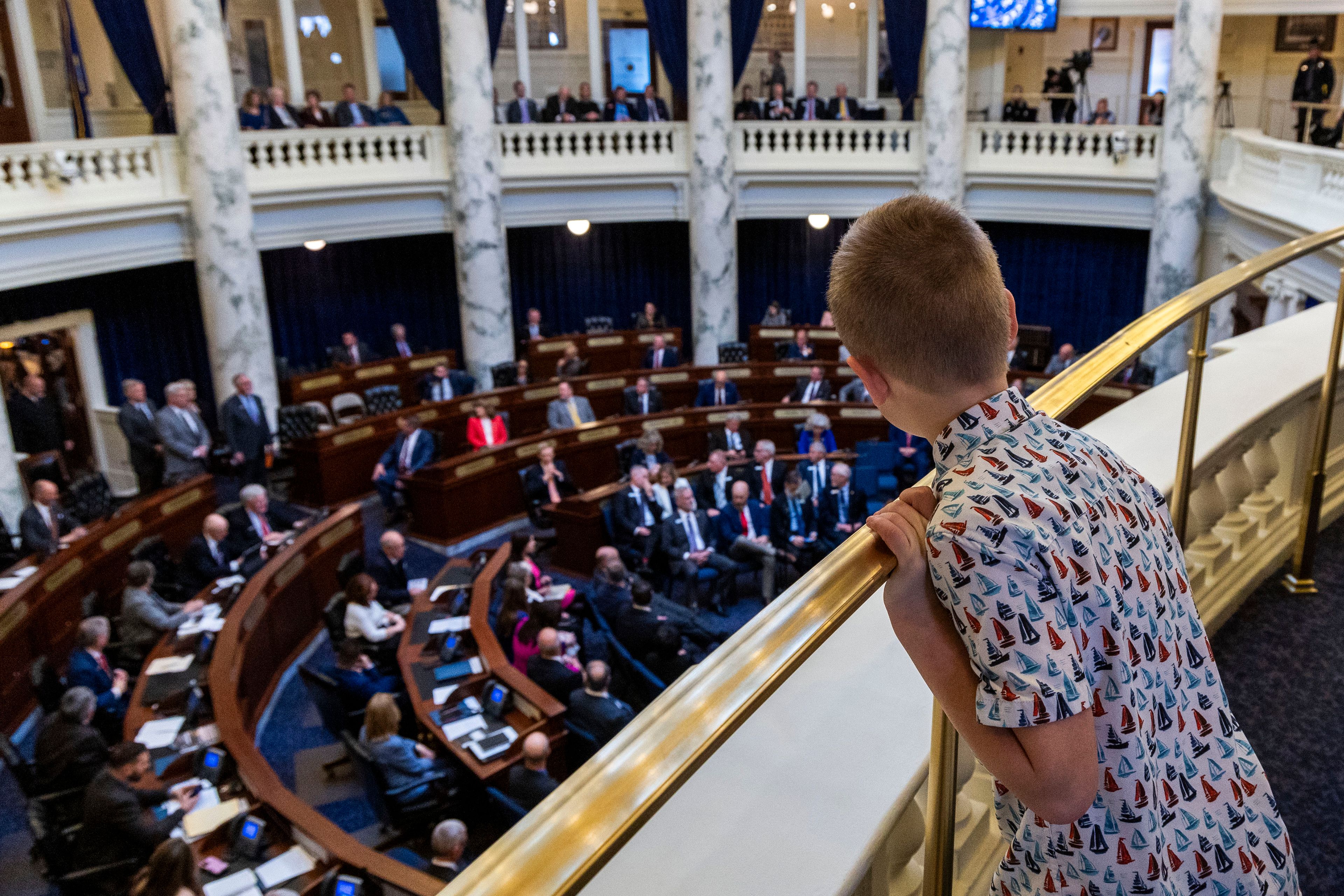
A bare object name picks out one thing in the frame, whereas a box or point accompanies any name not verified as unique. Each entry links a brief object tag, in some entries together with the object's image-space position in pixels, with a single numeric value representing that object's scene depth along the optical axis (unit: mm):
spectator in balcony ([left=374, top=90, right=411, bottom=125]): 14844
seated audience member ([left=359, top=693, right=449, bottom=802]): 5941
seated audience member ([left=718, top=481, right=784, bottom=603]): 9438
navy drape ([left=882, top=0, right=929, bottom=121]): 15633
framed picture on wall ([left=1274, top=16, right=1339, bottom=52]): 16938
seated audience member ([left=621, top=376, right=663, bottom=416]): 12414
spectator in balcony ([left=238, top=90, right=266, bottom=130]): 13461
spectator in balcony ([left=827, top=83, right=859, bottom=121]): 16109
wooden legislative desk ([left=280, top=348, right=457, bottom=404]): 13422
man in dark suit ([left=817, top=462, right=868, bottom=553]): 9539
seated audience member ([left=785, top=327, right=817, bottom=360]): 14180
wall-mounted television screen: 15469
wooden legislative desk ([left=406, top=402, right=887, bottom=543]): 10688
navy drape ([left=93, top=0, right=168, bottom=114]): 12031
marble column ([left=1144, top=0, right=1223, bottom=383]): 13461
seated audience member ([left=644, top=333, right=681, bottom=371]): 14234
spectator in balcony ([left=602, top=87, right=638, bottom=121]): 15719
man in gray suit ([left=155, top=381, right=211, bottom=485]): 10438
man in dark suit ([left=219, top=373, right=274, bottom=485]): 11031
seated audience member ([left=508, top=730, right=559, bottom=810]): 5719
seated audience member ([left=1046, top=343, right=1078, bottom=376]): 11867
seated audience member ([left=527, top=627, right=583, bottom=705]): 6906
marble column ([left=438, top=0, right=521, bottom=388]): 14016
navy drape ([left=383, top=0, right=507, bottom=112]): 14070
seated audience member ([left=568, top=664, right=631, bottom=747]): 6371
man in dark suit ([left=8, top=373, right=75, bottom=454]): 12008
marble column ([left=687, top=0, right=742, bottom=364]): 14945
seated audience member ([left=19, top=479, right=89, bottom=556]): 8398
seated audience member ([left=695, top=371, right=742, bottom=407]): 12516
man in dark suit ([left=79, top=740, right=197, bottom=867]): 5293
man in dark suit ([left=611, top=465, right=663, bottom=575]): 9500
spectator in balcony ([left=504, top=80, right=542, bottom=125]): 15391
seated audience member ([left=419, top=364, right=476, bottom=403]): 13008
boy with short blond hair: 1031
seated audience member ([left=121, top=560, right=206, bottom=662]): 7543
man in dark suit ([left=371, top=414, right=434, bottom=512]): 11234
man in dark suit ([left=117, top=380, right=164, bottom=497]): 10672
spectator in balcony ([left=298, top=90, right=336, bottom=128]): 14148
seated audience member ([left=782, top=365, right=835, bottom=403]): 12508
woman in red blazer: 11562
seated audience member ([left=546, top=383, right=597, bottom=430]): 12047
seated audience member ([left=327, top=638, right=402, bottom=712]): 6973
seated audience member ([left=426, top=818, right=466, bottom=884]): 5145
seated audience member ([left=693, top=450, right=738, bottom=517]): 10016
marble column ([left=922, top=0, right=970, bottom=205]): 14609
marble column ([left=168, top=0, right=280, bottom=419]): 11844
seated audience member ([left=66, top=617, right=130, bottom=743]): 6711
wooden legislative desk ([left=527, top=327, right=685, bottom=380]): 15211
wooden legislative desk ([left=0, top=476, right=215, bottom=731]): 7418
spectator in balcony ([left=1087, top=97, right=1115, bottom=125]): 15289
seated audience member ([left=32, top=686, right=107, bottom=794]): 5875
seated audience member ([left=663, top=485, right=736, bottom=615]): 9211
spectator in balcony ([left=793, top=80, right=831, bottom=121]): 16016
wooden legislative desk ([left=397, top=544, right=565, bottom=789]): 6051
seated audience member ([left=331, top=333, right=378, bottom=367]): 14617
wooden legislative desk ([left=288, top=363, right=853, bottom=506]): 11484
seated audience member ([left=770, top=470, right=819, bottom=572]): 9547
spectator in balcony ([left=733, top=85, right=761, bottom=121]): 16312
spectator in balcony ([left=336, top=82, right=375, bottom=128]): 14344
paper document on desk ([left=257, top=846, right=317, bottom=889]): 4938
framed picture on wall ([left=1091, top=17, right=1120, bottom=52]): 18234
